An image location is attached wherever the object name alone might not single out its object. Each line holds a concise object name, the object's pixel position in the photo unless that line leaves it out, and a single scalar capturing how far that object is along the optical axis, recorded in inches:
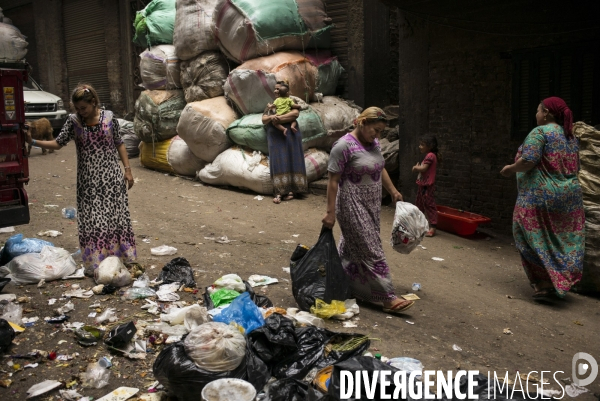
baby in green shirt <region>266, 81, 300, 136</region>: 311.3
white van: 492.1
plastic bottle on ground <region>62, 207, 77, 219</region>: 268.4
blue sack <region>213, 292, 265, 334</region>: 140.0
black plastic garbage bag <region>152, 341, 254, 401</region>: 112.7
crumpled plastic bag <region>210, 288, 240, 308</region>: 158.9
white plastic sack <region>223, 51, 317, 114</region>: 334.6
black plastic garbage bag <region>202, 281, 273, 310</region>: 160.4
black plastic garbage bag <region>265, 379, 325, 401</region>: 112.5
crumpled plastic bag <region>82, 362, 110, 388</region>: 123.7
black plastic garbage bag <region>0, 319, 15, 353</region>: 131.5
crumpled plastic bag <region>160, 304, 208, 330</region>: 143.3
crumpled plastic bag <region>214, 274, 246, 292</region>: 166.4
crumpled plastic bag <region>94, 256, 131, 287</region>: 174.9
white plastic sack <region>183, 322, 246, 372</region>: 114.5
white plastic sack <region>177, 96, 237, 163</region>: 343.9
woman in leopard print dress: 178.9
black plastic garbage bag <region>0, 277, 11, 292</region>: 167.5
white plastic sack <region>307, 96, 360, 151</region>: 345.1
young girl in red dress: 263.9
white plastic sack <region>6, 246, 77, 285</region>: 179.8
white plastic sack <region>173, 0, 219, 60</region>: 364.5
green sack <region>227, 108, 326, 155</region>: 325.1
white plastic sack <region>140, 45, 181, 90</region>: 393.7
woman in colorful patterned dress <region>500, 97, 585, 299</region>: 177.8
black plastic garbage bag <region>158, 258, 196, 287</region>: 181.0
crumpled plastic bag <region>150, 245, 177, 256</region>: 214.2
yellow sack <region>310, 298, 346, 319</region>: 157.9
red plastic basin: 261.1
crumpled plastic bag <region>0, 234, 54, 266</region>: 191.5
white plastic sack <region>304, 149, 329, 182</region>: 335.7
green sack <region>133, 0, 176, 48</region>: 408.2
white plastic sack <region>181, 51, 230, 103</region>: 370.0
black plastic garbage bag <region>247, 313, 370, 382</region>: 126.2
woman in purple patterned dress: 162.2
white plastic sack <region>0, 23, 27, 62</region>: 637.9
